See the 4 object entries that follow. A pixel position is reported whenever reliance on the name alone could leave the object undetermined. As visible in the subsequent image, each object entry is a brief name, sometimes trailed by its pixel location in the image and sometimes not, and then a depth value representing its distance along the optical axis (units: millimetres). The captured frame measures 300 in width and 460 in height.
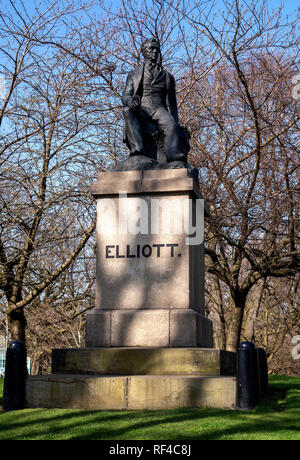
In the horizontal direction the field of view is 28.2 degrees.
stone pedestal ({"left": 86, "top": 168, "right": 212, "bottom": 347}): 8445
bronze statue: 9602
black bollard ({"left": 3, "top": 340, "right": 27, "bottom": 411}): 7129
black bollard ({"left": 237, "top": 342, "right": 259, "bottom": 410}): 6750
